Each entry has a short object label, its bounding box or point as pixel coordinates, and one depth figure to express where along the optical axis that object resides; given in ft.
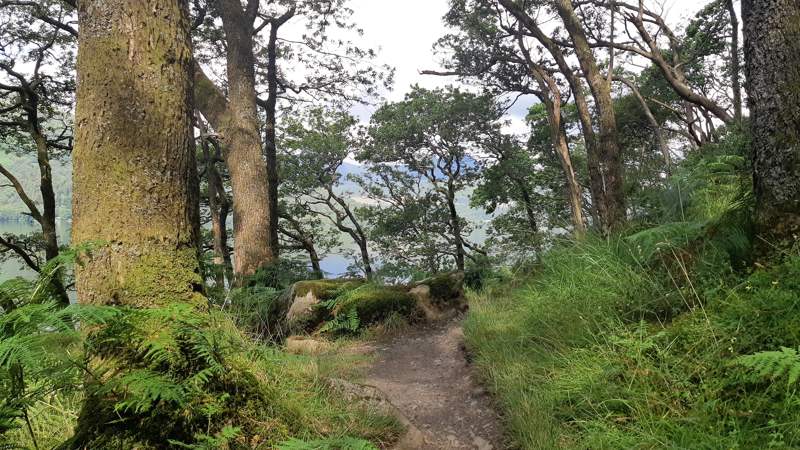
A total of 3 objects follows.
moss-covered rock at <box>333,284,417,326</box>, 20.57
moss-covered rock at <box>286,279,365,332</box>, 20.31
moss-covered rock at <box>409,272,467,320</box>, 22.47
